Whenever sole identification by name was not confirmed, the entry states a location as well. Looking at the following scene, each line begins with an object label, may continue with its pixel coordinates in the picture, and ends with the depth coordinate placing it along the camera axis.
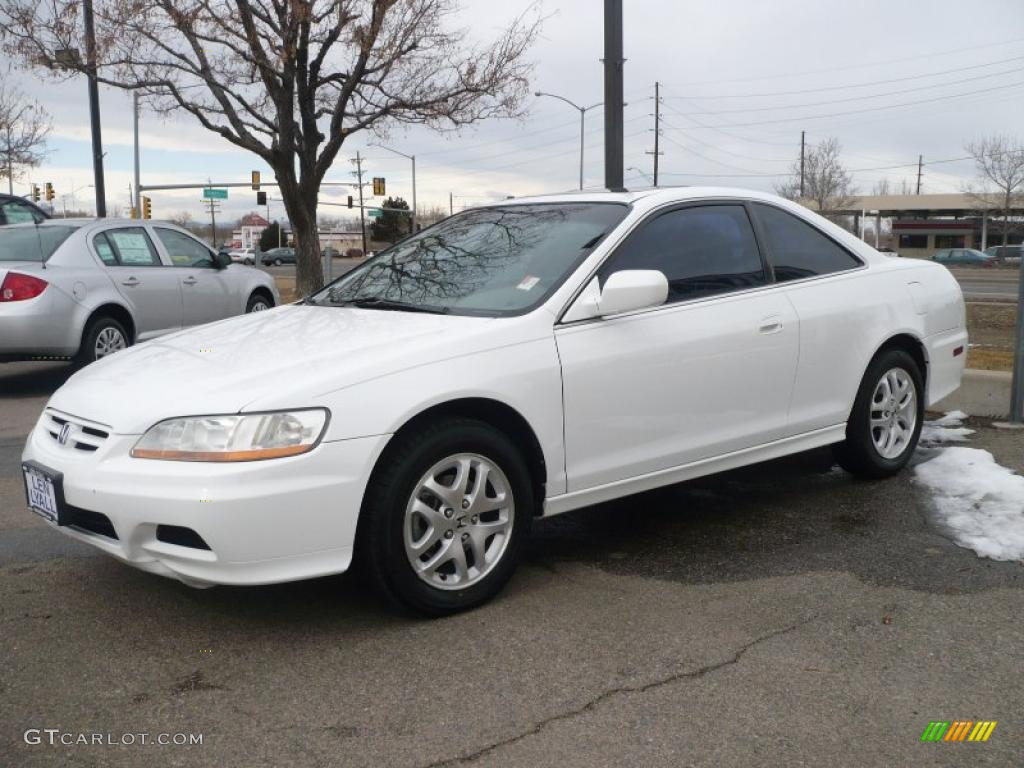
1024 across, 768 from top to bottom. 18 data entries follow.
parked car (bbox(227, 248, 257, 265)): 58.06
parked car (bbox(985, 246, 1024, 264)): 47.75
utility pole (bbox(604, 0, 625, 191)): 8.70
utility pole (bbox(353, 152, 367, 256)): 84.18
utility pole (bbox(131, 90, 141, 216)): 33.58
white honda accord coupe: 3.30
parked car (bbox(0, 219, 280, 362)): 8.62
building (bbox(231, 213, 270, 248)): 96.38
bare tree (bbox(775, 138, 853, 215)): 63.09
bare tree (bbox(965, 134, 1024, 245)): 57.84
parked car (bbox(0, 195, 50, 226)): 13.34
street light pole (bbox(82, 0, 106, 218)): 15.66
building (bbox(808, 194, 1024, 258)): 67.50
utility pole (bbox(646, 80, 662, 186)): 64.31
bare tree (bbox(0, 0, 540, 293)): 15.30
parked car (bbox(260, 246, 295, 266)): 66.44
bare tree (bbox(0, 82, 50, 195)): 28.64
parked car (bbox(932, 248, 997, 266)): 45.72
